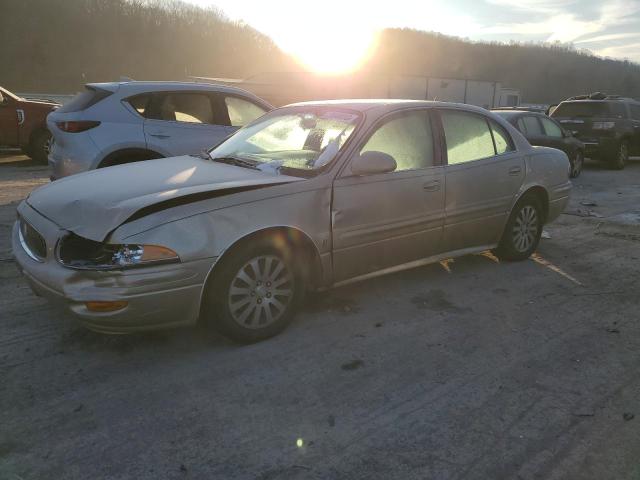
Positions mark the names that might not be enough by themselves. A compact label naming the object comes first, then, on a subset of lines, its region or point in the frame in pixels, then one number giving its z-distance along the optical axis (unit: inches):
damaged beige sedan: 114.3
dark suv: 516.7
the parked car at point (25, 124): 417.4
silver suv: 226.5
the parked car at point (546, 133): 418.9
